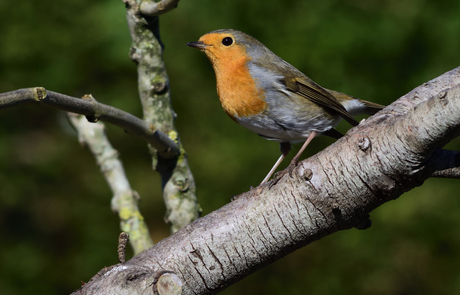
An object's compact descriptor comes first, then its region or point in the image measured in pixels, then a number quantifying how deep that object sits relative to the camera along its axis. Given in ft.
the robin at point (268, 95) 20.76
